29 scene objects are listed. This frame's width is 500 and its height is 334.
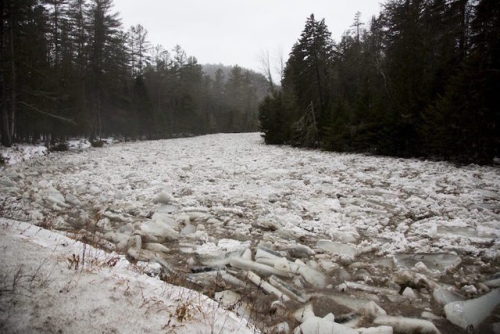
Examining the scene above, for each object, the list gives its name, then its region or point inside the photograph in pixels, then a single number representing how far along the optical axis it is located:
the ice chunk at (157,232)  4.70
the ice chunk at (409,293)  3.27
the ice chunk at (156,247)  4.33
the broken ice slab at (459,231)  4.74
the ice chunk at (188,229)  5.14
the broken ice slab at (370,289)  3.38
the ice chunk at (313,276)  3.61
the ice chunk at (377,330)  2.54
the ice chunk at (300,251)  4.31
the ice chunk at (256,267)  3.73
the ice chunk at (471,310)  2.79
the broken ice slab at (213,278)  3.39
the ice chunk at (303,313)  2.80
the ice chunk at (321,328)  2.46
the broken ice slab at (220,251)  4.01
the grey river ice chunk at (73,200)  6.50
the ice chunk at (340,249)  4.22
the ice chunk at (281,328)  2.52
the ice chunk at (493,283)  3.37
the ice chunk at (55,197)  6.21
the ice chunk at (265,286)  3.23
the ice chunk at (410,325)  2.64
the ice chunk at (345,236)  4.81
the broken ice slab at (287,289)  3.27
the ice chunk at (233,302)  2.79
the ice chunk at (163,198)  6.90
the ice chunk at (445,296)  3.14
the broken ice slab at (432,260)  3.87
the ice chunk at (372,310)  2.92
